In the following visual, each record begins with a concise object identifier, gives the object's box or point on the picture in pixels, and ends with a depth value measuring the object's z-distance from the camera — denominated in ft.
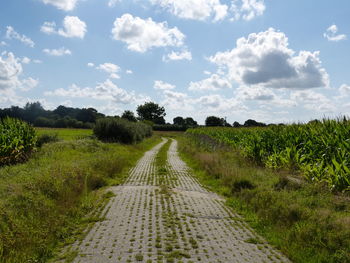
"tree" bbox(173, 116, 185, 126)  514.48
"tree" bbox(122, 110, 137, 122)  257.69
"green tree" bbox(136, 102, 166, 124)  433.07
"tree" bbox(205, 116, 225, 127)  356.38
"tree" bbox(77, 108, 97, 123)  327.30
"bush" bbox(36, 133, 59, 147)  70.35
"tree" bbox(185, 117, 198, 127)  484.01
